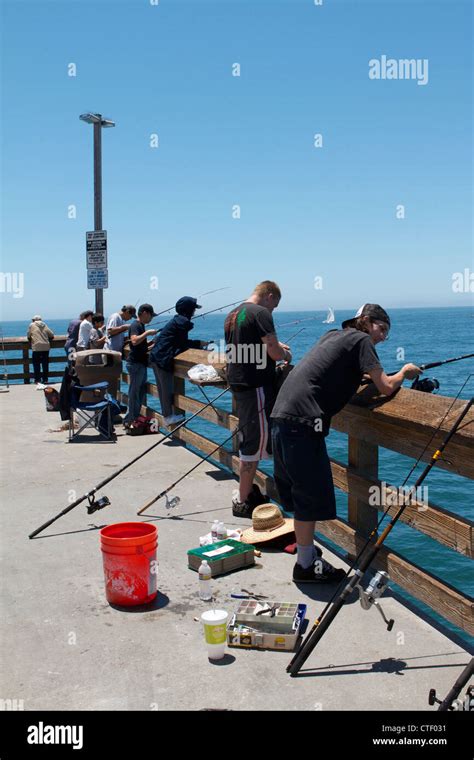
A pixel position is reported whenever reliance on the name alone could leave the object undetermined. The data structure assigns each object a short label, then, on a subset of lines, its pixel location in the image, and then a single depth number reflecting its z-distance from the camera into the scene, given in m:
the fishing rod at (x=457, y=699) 2.75
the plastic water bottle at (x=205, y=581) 4.15
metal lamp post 12.42
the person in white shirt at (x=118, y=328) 10.80
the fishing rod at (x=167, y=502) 5.72
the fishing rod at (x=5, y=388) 14.65
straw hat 5.02
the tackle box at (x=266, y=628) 3.60
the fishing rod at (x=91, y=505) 5.28
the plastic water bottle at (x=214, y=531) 5.08
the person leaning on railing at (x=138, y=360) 9.46
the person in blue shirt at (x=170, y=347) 8.30
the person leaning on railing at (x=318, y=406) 4.09
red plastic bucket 4.08
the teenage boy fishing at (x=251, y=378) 5.34
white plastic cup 3.48
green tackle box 4.57
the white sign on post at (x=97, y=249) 12.17
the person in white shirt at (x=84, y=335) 11.34
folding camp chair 8.91
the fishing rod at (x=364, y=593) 3.33
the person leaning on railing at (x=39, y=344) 15.70
